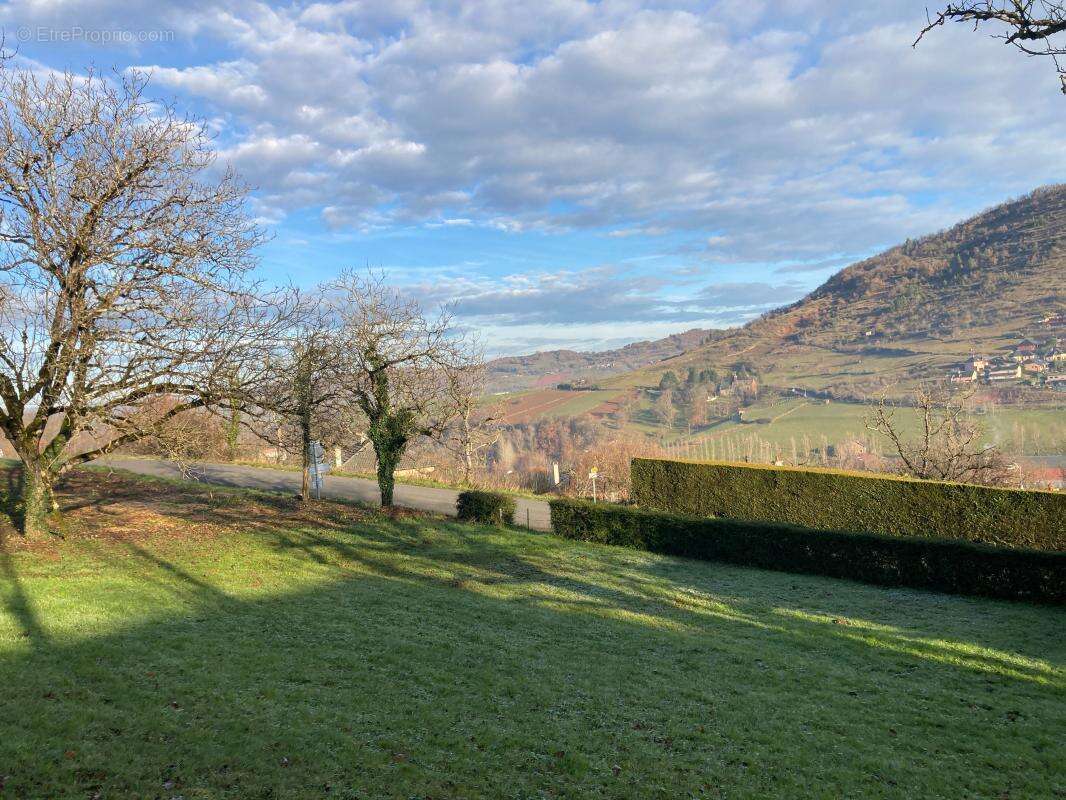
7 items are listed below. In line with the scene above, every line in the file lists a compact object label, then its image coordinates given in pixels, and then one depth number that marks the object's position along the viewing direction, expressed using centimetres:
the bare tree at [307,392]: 1471
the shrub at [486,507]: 2128
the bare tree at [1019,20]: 609
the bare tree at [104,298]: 1145
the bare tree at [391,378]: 2109
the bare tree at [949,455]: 2394
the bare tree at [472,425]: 3288
